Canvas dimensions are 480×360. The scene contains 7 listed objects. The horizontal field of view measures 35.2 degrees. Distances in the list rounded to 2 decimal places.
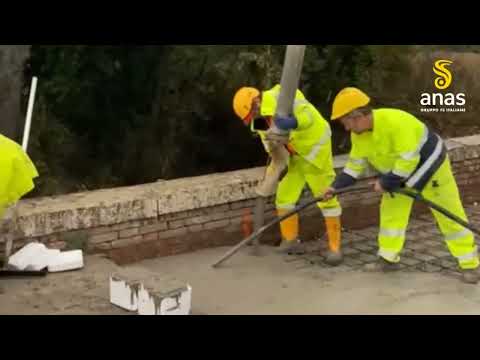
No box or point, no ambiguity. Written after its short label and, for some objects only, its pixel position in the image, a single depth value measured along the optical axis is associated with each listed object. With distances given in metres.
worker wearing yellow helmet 5.86
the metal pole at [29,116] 5.76
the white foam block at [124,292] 4.79
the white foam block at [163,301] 4.60
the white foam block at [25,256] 5.50
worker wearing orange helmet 6.28
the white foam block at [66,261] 5.53
